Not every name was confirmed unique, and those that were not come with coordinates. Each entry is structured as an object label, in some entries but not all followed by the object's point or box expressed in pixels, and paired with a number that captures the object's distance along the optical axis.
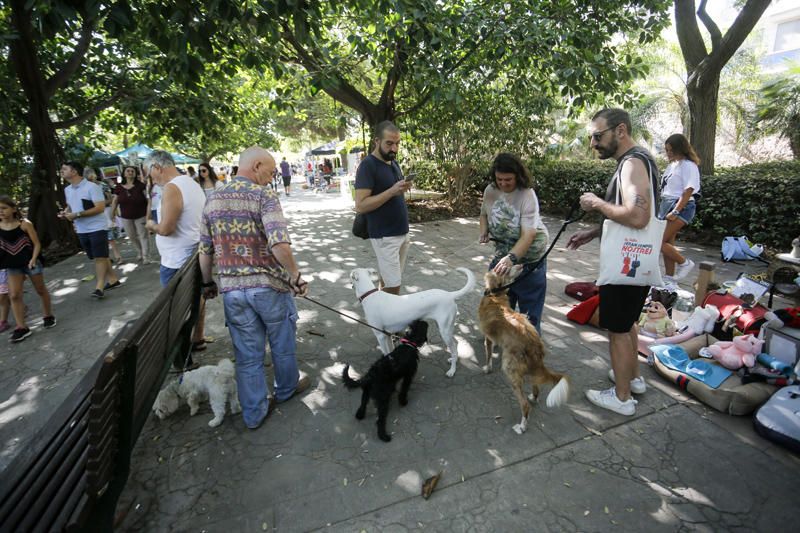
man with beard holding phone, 3.53
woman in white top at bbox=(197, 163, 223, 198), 7.94
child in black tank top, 4.37
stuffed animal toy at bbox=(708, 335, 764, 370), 2.95
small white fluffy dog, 2.91
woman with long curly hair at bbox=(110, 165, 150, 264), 7.26
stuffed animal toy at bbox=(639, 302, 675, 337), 3.74
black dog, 2.75
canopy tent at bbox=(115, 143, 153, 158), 14.02
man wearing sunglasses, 2.38
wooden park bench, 1.45
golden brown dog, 2.63
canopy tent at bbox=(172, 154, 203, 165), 18.40
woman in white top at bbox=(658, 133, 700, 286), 4.95
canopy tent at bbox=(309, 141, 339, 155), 25.43
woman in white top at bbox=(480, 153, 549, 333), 3.16
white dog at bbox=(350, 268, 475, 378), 3.33
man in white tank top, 3.42
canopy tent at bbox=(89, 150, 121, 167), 11.47
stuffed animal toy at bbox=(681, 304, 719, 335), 3.54
